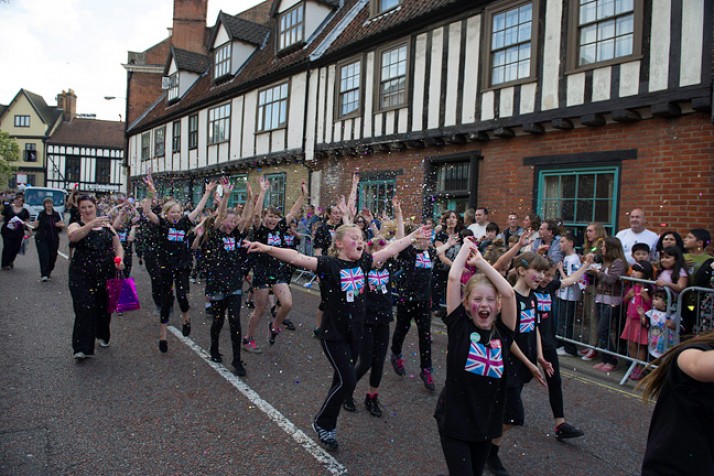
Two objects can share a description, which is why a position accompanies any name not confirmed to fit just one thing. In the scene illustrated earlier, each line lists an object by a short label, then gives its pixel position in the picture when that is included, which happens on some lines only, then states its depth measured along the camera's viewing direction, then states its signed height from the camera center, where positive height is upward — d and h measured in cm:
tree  4653 +473
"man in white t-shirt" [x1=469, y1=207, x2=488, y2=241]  1003 +7
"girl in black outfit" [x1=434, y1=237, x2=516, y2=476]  292 -83
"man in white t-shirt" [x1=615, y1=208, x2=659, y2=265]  793 -2
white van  3219 +67
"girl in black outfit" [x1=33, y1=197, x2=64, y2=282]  1203 -67
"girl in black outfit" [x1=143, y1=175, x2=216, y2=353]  688 -46
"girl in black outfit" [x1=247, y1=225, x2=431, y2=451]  407 -70
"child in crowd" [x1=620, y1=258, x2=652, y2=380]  637 -105
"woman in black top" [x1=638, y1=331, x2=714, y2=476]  196 -70
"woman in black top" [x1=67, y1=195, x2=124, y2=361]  605 -69
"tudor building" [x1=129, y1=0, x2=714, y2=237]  841 +261
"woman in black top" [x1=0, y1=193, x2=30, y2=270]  1317 -54
